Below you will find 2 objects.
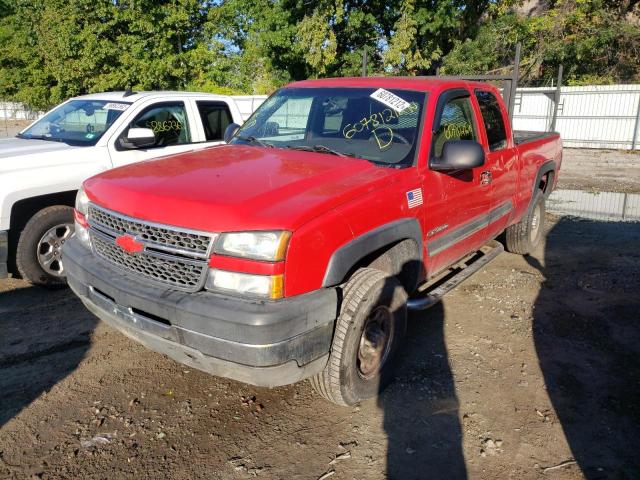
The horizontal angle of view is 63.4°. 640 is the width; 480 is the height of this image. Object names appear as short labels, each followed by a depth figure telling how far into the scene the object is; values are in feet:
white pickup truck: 15.58
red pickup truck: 8.43
